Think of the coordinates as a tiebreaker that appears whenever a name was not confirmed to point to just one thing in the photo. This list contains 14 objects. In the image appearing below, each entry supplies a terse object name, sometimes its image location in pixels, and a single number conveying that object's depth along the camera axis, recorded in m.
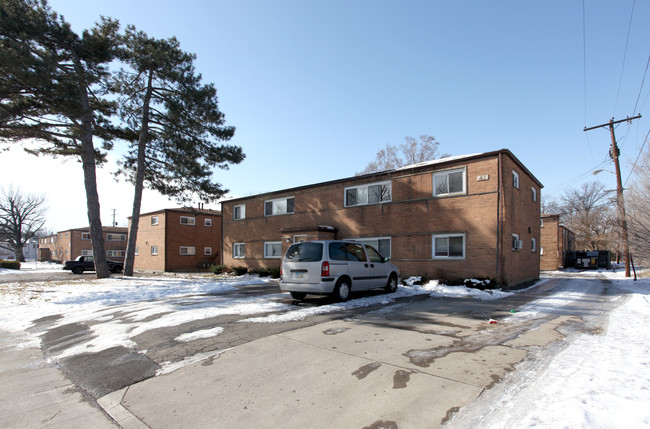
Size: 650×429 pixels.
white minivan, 9.07
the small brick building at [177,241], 31.36
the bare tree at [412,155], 36.69
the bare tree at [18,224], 54.78
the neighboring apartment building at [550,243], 29.89
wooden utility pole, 21.24
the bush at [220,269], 24.18
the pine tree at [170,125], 18.91
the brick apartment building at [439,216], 13.55
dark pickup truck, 30.52
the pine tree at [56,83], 13.45
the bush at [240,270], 22.44
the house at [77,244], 47.34
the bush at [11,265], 39.12
